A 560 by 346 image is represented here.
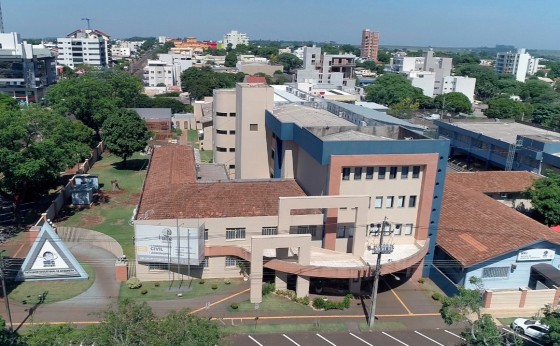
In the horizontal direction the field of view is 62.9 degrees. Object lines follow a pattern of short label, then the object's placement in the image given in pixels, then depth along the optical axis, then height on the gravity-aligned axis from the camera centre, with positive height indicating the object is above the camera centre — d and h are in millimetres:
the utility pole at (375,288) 26812 -13489
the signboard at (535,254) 33906 -13569
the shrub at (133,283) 32375 -16157
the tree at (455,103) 113625 -9681
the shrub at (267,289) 32281 -16018
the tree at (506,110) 107000 -10126
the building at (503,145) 57625 -10661
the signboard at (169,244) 31719 -13166
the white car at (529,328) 28344 -16037
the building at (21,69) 116375 -6424
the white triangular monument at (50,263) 32281 -15183
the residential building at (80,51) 188500 -2119
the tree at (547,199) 43509 -12305
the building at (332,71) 129000 -4039
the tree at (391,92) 115331 -7902
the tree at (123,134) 60188 -11077
